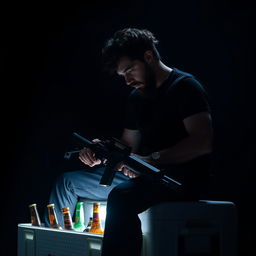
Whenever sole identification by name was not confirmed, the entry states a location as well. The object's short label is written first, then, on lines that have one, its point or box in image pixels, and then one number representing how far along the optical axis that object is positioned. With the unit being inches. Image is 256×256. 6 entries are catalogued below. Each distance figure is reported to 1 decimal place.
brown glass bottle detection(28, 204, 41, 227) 145.2
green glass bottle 141.1
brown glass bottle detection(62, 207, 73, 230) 135.6
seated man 112.9
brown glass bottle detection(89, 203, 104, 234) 132.5
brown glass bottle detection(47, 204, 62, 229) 136.8
